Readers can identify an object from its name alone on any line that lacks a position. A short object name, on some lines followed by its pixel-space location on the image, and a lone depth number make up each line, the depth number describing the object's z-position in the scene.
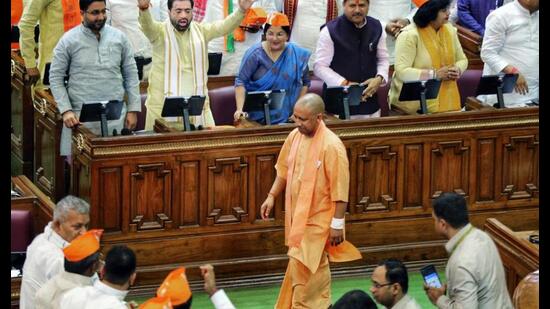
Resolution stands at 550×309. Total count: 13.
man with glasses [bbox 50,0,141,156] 17.87
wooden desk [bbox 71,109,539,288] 17.46
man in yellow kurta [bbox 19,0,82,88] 19.50
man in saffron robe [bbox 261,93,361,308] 16.09
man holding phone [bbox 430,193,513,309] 13.17
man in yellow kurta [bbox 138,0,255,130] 18.59
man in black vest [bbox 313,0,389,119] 19.04
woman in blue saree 18.79
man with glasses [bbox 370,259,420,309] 12.92
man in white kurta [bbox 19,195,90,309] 13.69
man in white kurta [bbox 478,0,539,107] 19.87
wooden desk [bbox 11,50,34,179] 20.33
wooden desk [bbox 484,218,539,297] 14.80
